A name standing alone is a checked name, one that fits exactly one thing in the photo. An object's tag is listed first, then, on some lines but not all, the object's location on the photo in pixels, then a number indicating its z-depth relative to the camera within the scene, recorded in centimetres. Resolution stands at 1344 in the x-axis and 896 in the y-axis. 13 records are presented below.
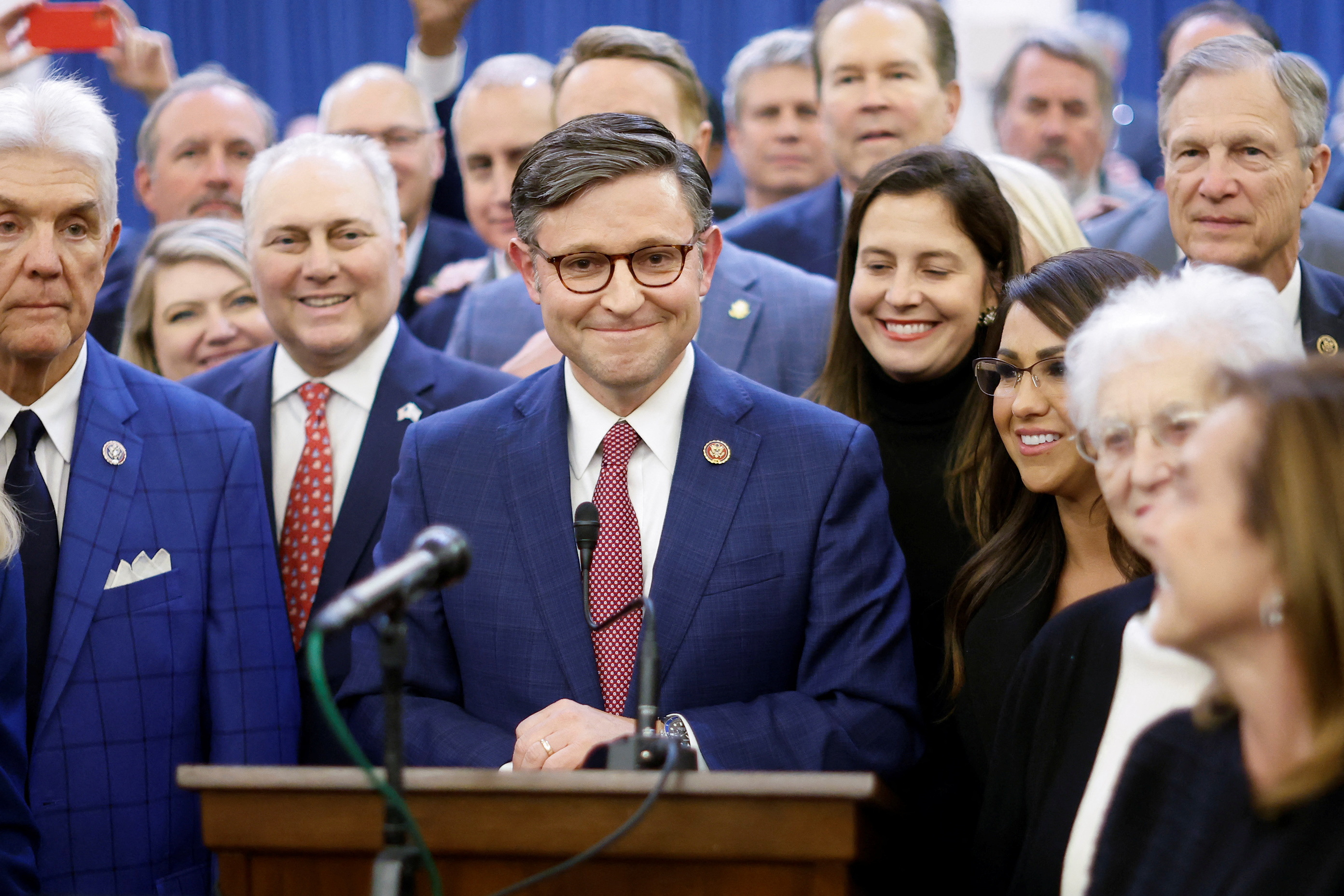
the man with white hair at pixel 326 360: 625
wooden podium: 358
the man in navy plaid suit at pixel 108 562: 512
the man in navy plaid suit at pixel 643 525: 486
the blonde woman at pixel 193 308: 765
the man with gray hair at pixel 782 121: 977
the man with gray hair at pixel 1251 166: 621
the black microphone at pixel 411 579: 304
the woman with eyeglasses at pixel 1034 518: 516
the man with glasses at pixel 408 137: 927
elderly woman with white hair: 411
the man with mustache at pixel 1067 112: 995
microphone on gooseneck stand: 374
